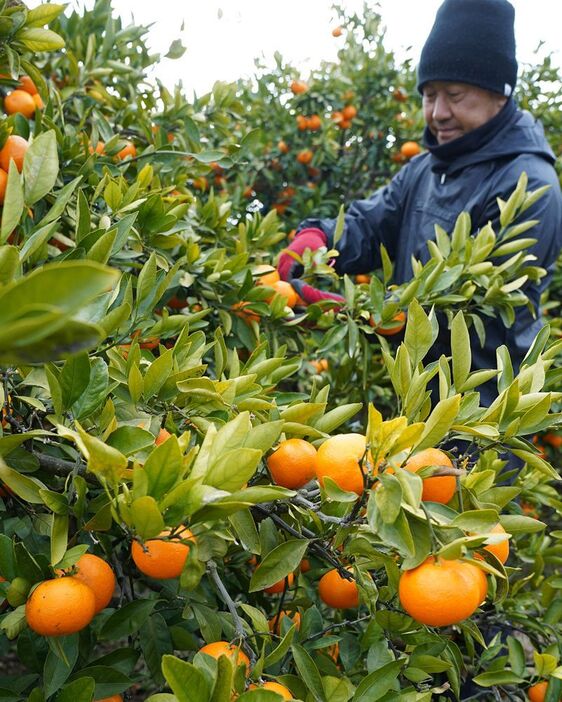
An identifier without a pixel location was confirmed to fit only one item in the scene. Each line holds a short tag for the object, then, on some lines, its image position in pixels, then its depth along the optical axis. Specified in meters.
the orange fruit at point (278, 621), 1.05
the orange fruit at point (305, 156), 3.45
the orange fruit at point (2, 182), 1.05
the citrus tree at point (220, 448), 0.63
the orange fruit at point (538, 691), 1.30
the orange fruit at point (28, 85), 1.47
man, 1.93
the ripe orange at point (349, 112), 3.54
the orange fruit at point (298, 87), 3.41
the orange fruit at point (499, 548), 0.76
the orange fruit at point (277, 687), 0.73
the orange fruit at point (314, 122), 3.41
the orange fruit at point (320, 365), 2.15
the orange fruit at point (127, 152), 1.66
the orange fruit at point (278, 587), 1.11
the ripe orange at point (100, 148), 1.48
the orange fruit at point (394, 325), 1.44
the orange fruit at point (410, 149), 3.42
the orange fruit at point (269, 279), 1.51
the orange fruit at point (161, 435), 0.86
